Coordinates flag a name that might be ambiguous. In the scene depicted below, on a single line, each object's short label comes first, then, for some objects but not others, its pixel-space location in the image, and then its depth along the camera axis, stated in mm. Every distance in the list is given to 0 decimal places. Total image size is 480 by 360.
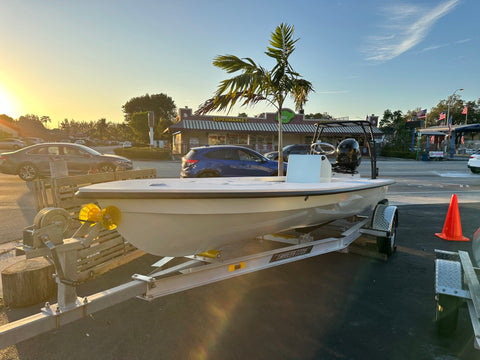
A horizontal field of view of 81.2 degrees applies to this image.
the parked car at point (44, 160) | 10695
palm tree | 6820
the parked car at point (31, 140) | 47884
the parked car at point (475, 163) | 16922
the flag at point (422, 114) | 41250
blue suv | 9430
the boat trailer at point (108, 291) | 1797
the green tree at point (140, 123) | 53938
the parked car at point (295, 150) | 16942
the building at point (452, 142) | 35906
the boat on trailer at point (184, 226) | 1938
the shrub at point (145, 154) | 27109
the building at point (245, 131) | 30297
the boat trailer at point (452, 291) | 2322
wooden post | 2852
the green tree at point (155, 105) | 63812
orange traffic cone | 5078
